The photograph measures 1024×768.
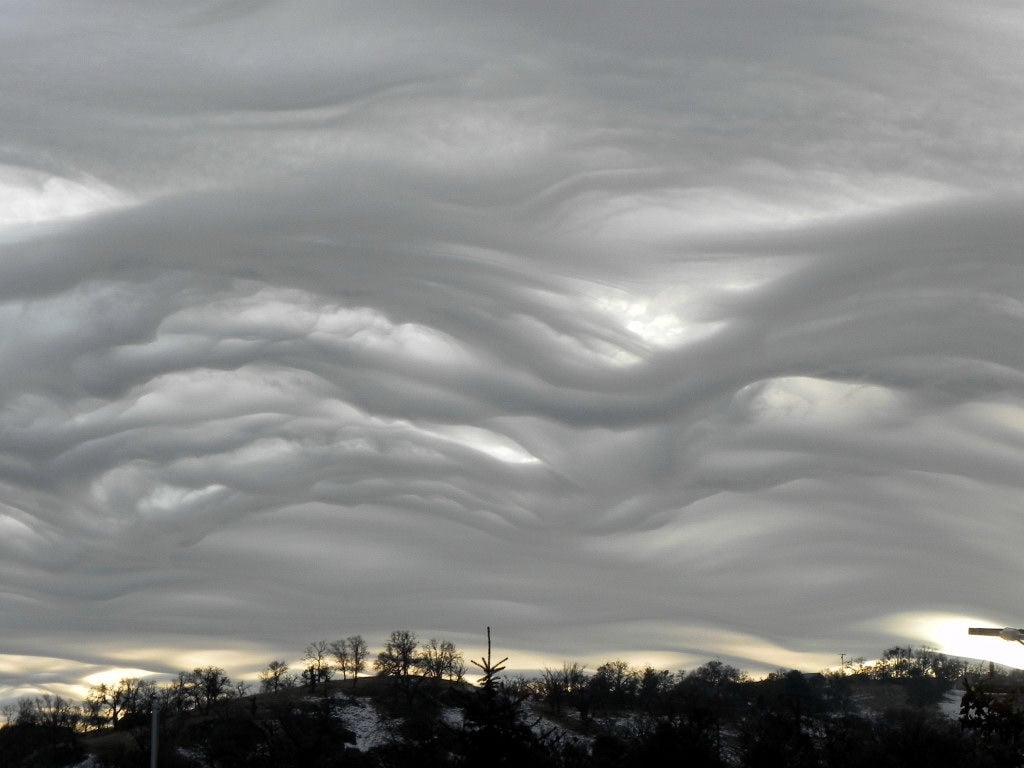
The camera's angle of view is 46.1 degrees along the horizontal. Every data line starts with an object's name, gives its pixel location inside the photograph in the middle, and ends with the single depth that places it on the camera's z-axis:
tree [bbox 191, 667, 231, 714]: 188.62
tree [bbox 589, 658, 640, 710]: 187.62
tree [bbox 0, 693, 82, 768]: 143.12
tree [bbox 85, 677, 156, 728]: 182.00
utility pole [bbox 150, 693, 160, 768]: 44.24
